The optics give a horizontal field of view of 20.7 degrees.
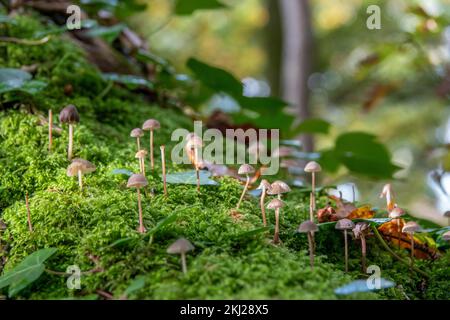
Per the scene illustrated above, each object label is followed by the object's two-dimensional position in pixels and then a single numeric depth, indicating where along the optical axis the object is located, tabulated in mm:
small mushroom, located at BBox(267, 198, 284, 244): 632
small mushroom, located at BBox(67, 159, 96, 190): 642
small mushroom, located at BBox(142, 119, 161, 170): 689
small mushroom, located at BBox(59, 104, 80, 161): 678
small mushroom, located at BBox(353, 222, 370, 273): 634
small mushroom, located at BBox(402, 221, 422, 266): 635
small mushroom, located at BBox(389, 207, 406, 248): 639
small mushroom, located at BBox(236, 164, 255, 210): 660
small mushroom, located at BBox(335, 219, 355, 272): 627
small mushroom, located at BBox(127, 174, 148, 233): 627
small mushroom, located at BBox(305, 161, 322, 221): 671
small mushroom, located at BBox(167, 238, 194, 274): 590
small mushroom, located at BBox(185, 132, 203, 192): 669
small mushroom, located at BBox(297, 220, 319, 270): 616
